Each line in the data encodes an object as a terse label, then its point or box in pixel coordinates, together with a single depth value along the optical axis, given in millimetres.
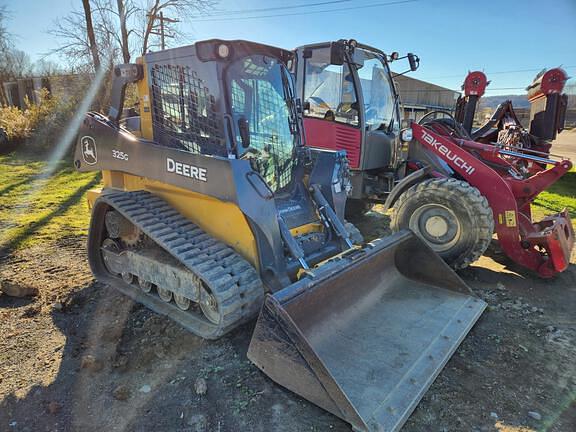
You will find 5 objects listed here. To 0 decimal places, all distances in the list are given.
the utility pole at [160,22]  17875
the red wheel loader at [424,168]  4316
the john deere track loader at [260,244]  2539
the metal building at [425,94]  35000
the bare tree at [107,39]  16219
